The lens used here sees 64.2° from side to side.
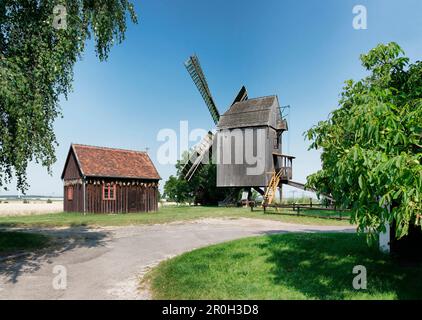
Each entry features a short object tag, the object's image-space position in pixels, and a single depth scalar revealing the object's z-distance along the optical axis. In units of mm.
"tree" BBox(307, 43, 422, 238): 4777
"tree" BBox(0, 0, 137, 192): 9797
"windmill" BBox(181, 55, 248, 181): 42356
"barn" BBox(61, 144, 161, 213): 31928
